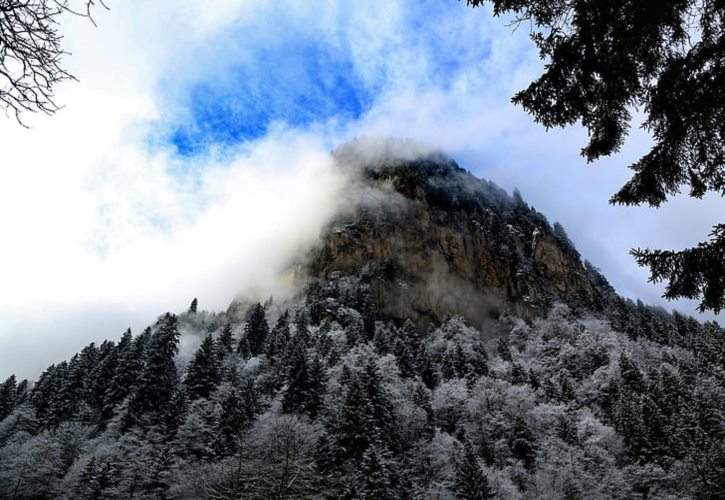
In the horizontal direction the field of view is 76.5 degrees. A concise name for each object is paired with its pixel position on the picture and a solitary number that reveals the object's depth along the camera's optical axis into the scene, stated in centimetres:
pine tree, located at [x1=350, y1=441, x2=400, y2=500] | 2630
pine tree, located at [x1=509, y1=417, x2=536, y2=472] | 4378
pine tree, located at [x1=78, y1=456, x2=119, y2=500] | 3481
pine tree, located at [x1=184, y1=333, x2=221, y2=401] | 5016
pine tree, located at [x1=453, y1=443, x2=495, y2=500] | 3216
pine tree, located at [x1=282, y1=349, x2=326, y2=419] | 4297
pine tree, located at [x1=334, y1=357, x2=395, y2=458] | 3073
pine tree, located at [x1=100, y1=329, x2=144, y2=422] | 5169
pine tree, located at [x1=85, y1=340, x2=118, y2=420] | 5475
